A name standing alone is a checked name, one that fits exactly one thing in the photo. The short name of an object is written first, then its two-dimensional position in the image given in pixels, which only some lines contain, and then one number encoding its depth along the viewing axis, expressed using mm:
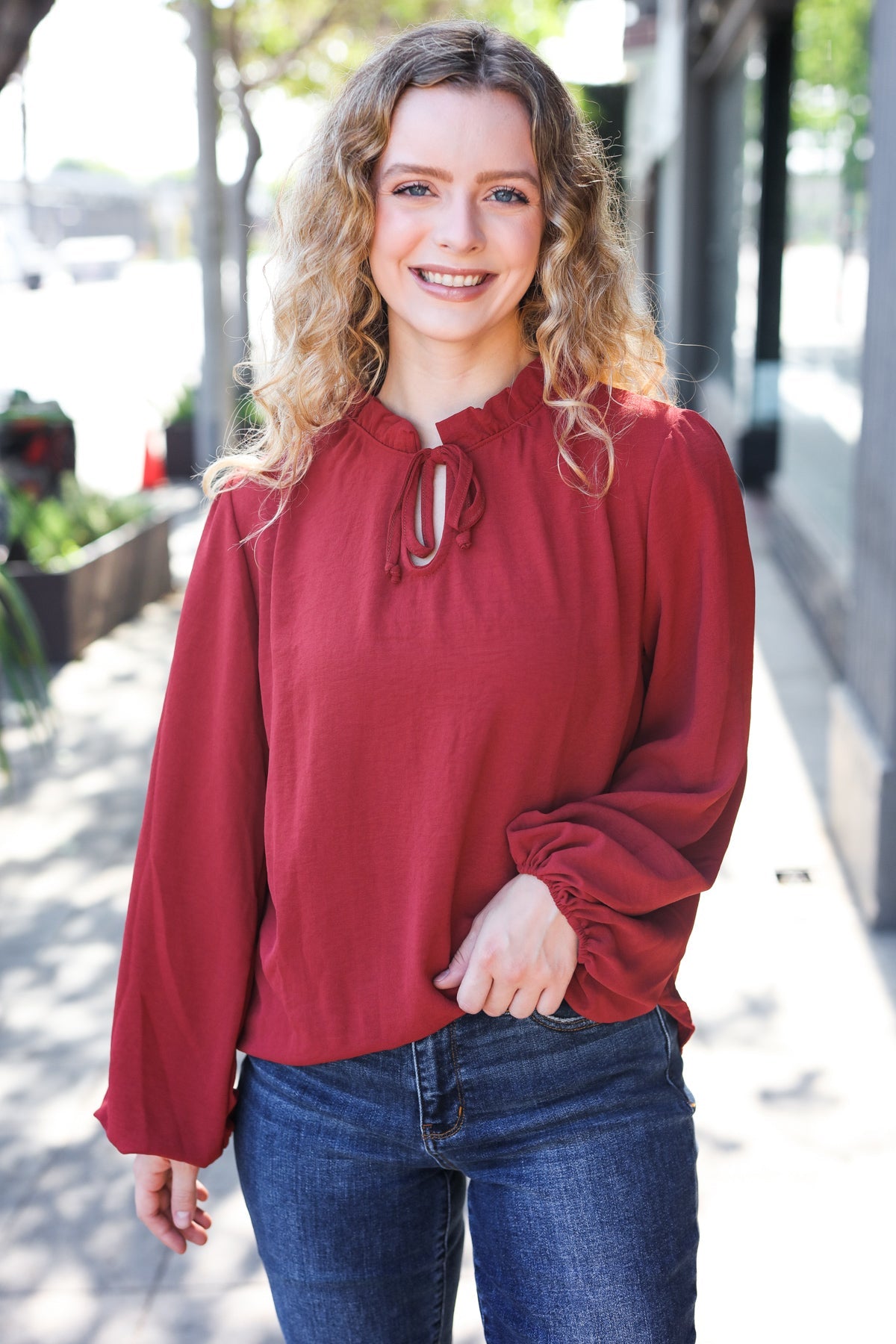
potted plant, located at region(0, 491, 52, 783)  4551
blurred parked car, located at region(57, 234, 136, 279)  57406
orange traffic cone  12602
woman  1613
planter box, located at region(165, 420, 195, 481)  13414
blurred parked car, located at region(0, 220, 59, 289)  44438
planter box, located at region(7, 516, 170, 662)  7660
